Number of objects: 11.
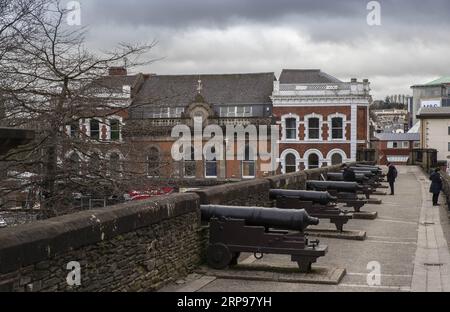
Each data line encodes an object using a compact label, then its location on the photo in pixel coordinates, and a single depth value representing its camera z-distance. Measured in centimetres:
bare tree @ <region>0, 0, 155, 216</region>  1591
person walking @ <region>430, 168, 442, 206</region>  2591
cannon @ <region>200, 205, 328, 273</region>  1123
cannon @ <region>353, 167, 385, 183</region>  3207
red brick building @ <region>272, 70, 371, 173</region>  6756
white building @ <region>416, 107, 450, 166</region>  8081
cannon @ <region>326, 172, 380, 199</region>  2716
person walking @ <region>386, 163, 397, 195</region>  3132
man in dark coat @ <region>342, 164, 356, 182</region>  2695
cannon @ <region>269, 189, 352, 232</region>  1681
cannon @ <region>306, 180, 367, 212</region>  2136
